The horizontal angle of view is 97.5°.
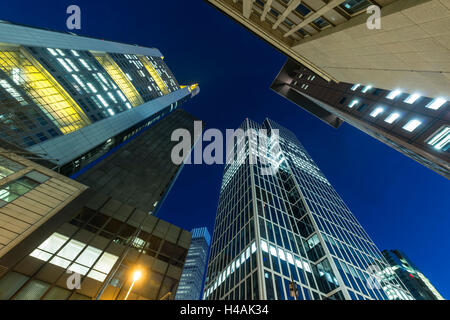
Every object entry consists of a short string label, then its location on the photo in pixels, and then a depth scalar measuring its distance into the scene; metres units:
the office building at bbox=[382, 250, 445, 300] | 81.56
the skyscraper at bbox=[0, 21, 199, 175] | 37.28
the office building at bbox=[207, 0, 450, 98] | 8.47
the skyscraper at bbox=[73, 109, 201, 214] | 32.38
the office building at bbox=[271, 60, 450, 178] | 26.31
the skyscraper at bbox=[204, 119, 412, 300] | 37.91
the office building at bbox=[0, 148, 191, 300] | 13.32
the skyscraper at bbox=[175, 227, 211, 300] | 154.27
